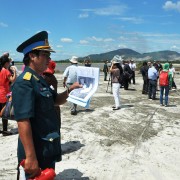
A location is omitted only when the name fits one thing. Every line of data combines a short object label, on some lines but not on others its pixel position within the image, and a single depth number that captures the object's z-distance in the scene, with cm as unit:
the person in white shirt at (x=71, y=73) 651
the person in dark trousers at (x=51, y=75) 386
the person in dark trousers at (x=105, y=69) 1638
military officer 166
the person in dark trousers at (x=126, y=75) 1225
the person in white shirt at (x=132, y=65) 1511
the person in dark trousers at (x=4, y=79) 493
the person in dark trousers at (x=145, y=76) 1118
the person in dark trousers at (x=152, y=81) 939
